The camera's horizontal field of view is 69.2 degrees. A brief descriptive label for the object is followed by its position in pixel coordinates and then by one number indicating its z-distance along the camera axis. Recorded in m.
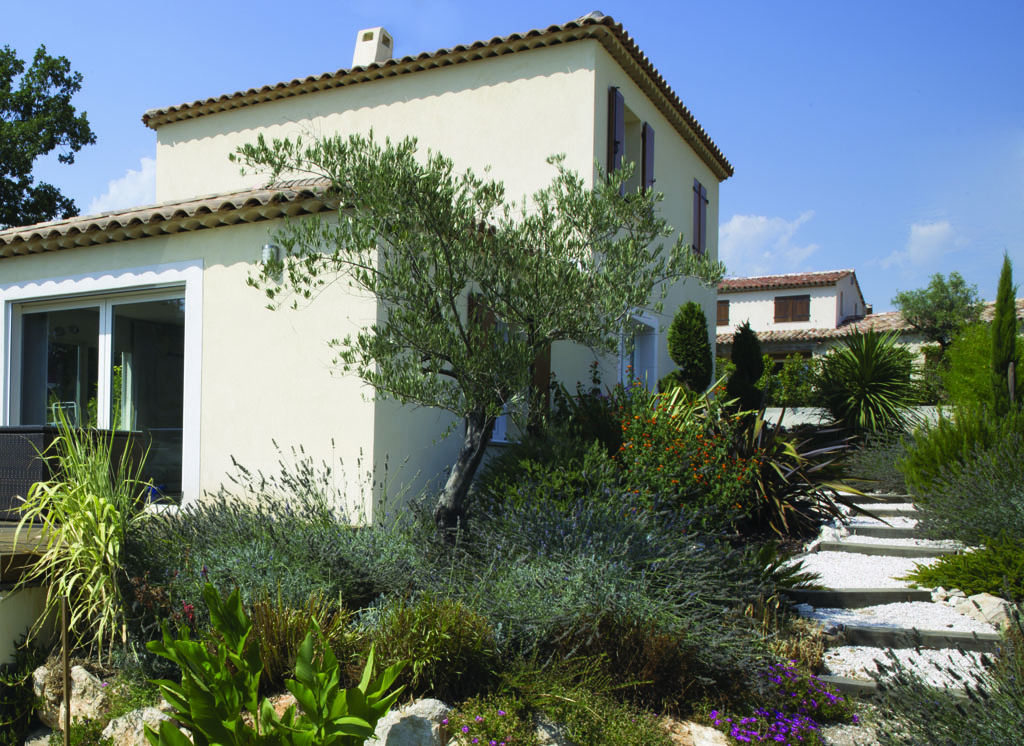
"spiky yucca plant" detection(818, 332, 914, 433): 13.23
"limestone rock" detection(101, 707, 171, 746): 3.88
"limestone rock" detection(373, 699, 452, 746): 3.45
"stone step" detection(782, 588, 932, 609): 6.00
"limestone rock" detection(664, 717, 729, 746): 3.70
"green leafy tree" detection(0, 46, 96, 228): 20.75
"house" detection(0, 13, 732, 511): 6.74
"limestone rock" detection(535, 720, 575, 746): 3.54
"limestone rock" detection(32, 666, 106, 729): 4.30
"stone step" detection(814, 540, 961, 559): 7.31
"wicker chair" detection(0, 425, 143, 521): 5.91
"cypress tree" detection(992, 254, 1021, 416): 11.18
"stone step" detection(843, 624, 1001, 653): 5.05
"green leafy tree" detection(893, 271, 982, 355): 30.47
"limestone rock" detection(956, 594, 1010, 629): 5.41
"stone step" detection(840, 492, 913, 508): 9.41
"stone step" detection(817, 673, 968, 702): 4.36
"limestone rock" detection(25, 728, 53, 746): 4.48
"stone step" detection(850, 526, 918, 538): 8.02
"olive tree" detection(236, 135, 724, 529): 4.91
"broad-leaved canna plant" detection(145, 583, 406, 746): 2.80
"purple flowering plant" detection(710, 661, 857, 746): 3.68
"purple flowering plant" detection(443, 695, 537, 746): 3.41
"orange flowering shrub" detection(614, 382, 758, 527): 6.09
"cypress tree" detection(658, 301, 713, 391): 11.33
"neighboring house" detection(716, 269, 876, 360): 33.94
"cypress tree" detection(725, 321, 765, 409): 12.63
